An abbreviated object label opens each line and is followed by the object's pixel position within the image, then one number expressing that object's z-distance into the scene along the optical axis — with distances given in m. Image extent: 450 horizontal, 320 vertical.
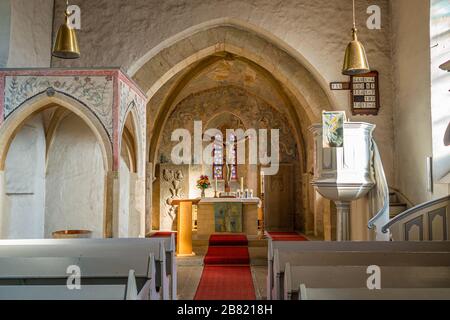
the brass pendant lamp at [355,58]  5.23
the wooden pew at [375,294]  2.26
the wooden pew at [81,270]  3.19
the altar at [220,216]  11.09
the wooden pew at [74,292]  2.40
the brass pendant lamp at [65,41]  5.32
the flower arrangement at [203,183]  11.72
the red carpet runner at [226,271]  5.90
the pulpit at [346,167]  5.88
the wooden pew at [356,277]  2.78
